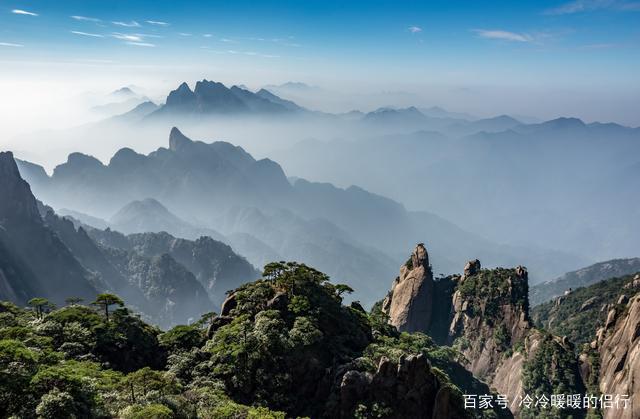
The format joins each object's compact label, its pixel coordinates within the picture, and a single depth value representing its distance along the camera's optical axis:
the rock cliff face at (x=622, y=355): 56.31
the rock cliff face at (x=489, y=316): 88.06
